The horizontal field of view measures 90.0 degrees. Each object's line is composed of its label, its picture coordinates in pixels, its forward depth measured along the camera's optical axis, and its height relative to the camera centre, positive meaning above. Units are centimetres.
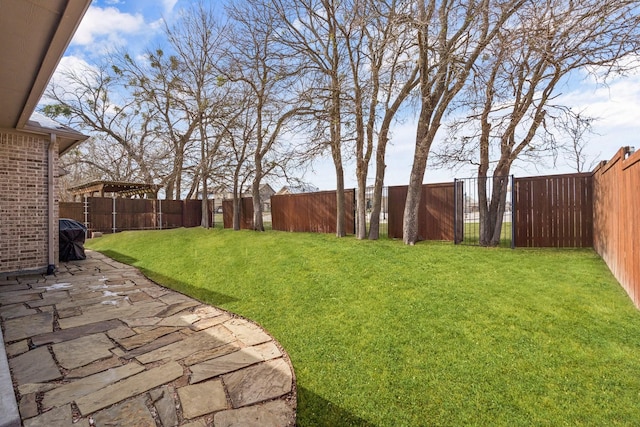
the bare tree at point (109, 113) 1603 +556
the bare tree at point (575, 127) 702 +194
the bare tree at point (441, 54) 683 +358
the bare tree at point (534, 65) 544 +293
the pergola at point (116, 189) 1376 +140
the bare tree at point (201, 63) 1347 +672
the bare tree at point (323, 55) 902 +478
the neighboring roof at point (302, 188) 1333 +116
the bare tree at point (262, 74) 1023 +502
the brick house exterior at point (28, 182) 558 +73
